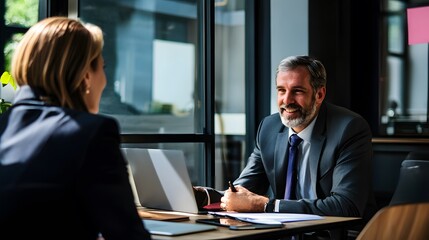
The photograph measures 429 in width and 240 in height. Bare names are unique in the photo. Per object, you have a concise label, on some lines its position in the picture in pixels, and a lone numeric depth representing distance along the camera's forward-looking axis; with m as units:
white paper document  2.36
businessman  2.87
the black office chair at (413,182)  3.27
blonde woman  1.62
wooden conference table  2.04
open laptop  2.48
